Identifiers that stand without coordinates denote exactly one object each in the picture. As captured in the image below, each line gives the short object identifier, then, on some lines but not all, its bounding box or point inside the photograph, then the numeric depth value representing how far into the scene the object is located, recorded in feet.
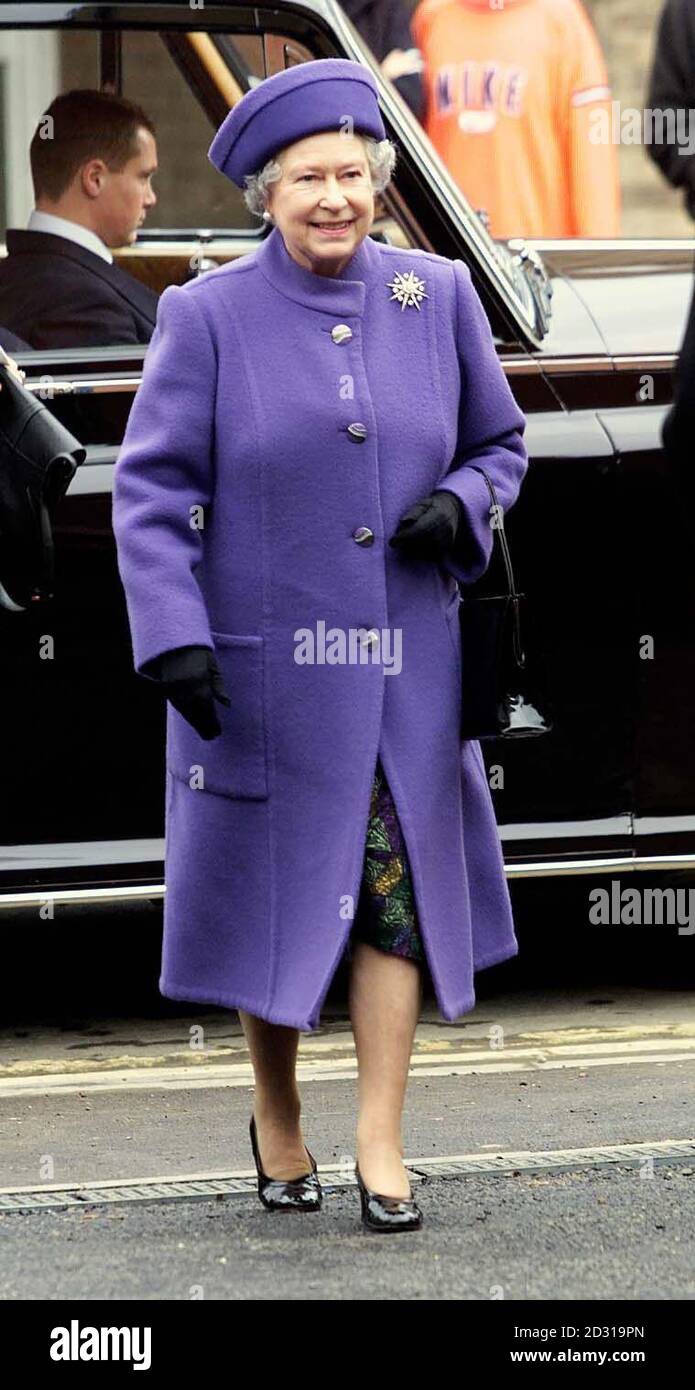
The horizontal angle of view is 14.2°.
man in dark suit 18.29
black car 17.63
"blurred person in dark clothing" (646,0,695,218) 21.59
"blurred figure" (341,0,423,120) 24.40
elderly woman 13.14
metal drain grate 13.97
